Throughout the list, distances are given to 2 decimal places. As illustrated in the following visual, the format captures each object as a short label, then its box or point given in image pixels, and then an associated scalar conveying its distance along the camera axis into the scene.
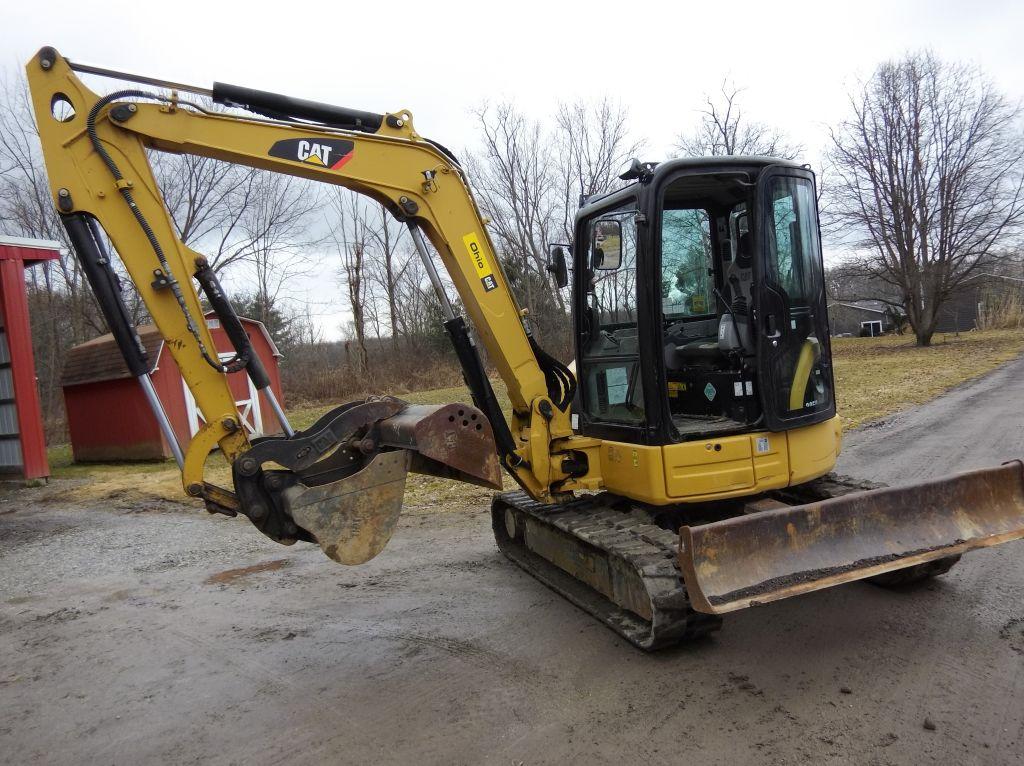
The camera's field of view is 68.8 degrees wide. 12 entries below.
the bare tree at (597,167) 30.83
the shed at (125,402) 13.66
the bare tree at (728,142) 27.77
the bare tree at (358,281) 30.67
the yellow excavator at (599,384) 3.95
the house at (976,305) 39.44
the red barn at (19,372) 11.55
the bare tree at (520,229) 29.59
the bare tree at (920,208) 28.48
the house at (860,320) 41.28
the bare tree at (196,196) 24.62
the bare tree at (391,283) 32.78
